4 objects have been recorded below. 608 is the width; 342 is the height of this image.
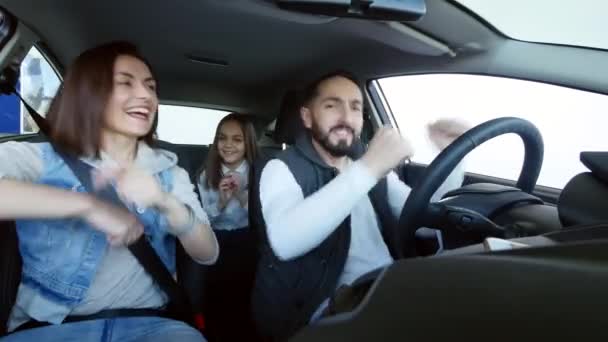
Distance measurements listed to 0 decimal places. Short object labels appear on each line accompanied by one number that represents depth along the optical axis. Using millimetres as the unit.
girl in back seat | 2107
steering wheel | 1090
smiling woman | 1106
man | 1322
